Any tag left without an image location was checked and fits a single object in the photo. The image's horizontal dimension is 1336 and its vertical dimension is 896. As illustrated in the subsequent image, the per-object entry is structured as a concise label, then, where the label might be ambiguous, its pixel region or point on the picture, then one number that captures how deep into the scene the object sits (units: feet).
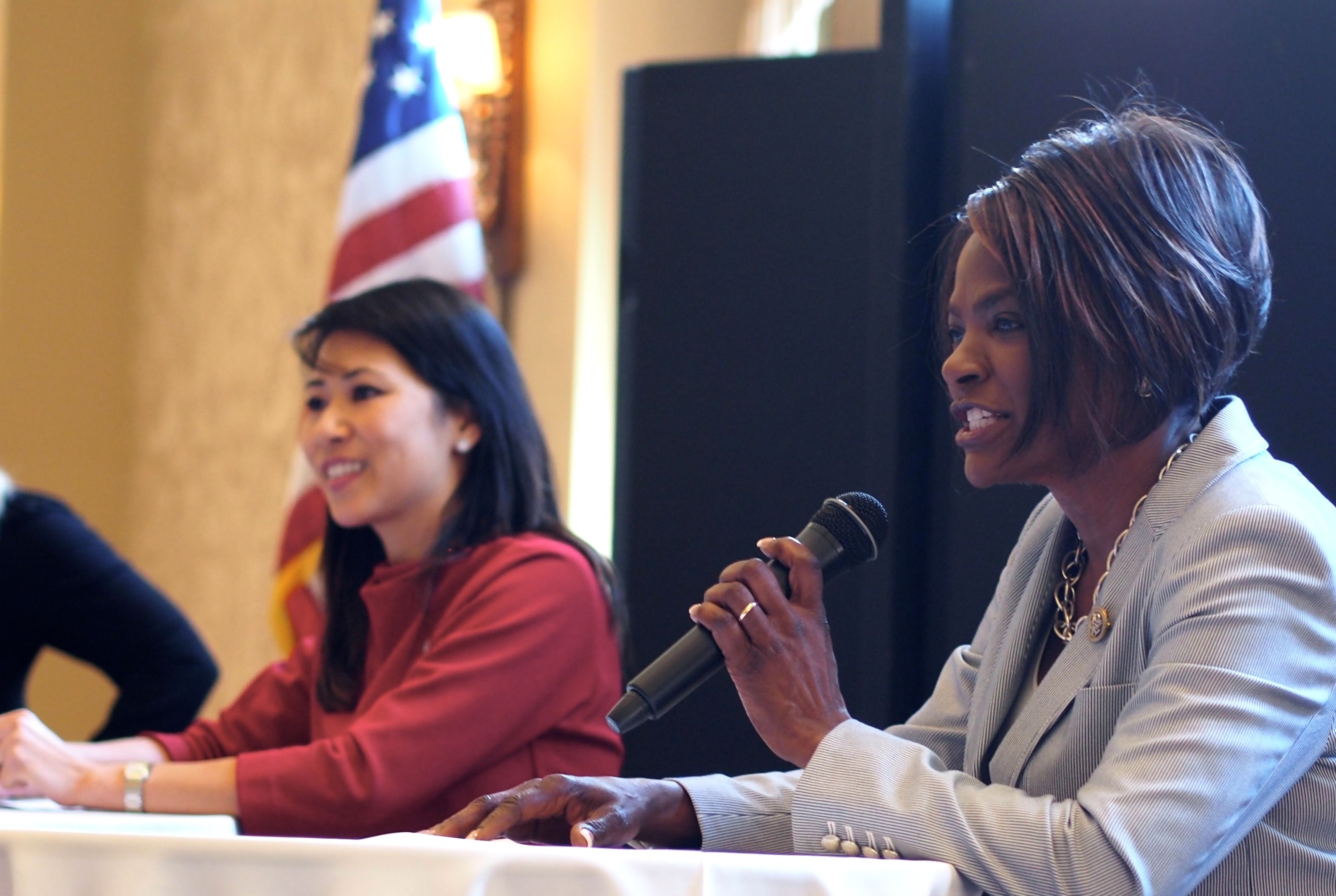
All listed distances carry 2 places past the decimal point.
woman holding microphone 10.03
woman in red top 11.67
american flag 15.93
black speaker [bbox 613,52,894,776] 12.42
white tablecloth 9.70
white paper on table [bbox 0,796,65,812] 11.52
